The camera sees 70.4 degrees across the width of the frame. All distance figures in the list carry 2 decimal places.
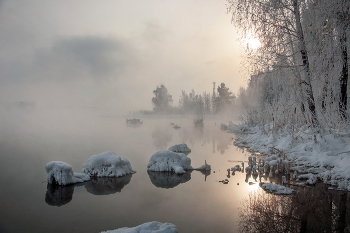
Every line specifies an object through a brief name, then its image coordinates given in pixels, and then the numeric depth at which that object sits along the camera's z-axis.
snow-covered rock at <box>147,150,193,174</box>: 10.91
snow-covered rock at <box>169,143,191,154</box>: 15.35
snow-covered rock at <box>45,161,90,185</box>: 8.83
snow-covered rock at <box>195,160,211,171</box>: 11.03
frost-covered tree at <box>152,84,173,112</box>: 84.62
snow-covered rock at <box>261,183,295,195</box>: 7.35
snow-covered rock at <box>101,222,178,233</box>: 4.87
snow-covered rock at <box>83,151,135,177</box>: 9.99
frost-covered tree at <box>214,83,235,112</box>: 71.25
